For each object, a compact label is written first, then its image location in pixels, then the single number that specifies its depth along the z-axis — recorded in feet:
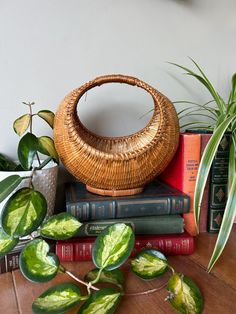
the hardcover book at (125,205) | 1.91
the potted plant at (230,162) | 1.72
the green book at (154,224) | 1.97
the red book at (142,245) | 1.85
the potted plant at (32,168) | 1.67
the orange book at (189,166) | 2.18
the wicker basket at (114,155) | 1.95
